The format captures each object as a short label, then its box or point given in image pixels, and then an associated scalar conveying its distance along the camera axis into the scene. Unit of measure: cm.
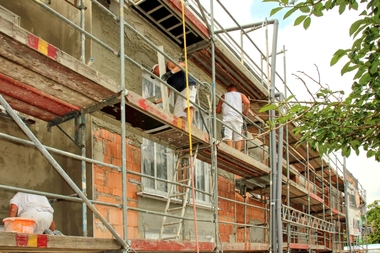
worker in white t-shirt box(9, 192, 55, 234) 504
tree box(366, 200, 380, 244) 4009
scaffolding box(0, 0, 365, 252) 445
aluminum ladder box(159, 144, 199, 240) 710
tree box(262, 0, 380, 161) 392
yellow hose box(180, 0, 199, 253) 605
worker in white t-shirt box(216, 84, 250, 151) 885
